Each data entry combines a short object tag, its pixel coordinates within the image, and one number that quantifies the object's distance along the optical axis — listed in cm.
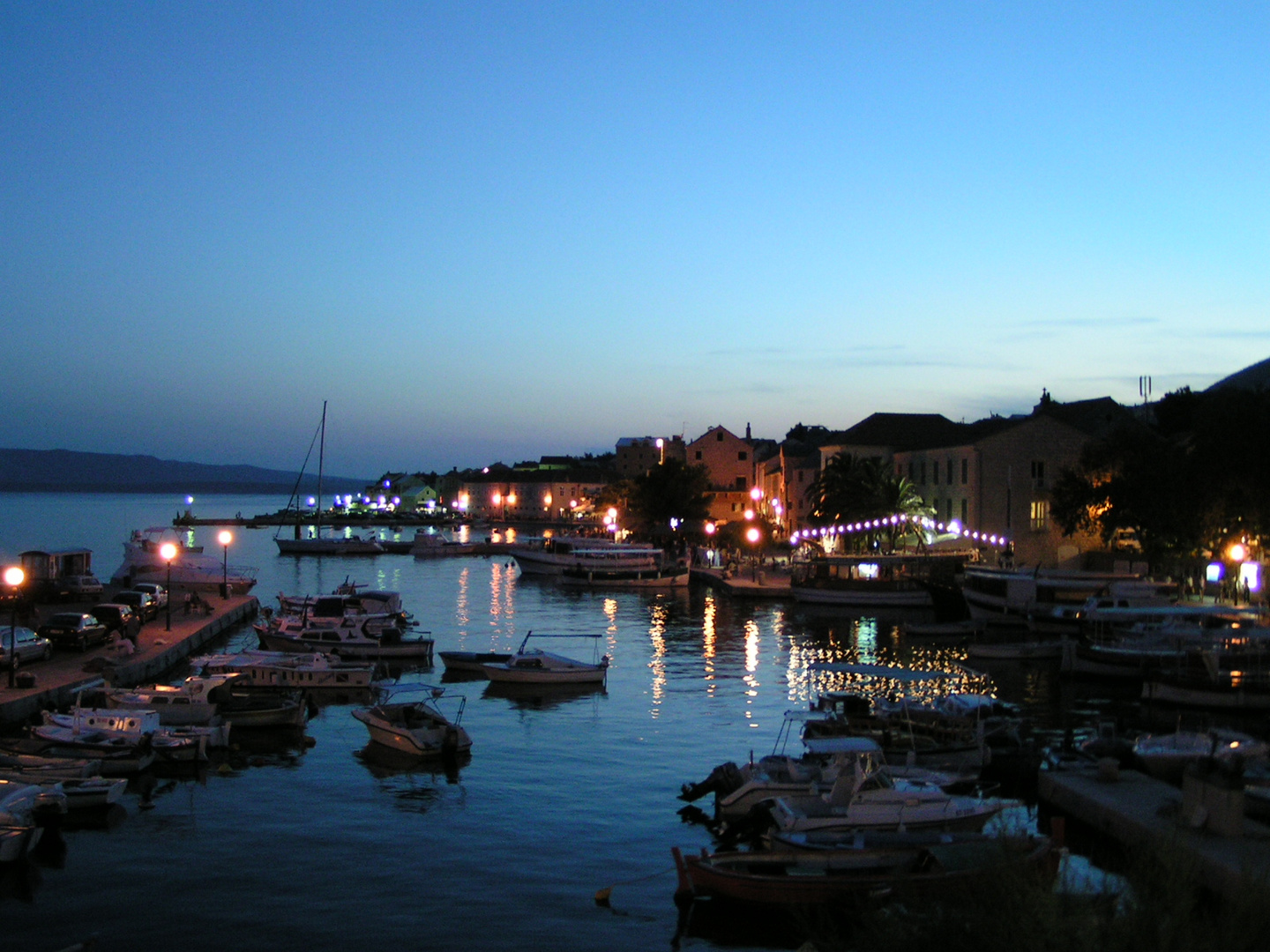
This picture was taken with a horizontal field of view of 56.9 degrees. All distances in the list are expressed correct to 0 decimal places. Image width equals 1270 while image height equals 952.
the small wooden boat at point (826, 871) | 1808
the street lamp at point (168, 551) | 4800
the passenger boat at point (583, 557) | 8525
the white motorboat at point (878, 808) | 2039
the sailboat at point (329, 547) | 11950
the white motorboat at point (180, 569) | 6925
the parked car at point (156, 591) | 5647
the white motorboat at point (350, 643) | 4550
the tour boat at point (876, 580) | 6594
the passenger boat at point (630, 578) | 8306
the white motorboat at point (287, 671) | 3756
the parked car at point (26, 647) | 3672
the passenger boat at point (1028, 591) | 5269
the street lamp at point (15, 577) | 3741
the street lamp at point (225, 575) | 6252
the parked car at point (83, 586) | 5531
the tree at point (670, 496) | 11612
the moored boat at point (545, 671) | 3972
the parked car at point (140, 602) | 5238
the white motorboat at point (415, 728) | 2900
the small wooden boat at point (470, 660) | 4241
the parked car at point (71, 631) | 4156
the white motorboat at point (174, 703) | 3148
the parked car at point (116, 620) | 4522
